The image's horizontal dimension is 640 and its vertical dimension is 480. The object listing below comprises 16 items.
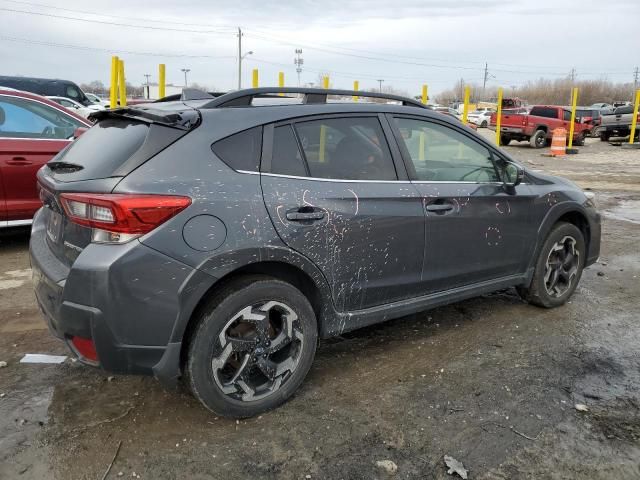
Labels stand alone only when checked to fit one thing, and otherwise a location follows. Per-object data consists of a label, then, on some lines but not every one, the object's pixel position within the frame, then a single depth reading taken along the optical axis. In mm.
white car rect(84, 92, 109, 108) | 27731
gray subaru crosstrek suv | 2541
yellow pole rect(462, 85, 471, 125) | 15320
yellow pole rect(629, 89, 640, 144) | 22059
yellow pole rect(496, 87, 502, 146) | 19500
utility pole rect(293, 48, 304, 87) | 60981
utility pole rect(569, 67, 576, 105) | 100750
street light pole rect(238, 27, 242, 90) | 57694
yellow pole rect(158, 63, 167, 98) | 10195
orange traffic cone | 20516
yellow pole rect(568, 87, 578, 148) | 21488
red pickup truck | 23734
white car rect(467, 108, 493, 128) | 41991
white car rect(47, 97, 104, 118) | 18659
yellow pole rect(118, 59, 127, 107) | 9844
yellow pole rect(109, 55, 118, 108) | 9719
